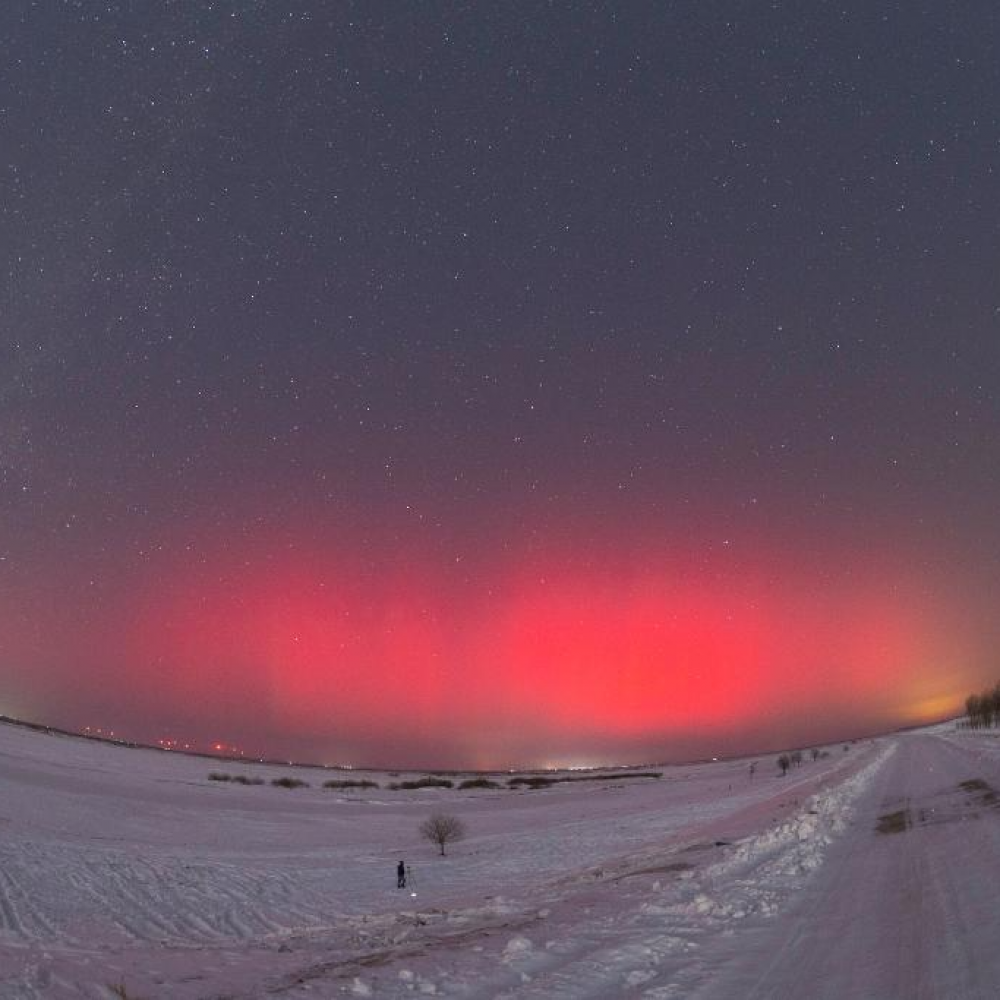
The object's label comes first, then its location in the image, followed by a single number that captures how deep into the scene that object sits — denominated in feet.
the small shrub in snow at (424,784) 257.34
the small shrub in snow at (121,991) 32.09
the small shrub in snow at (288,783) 223.34
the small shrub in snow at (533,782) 298.04
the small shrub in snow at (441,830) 101.04
